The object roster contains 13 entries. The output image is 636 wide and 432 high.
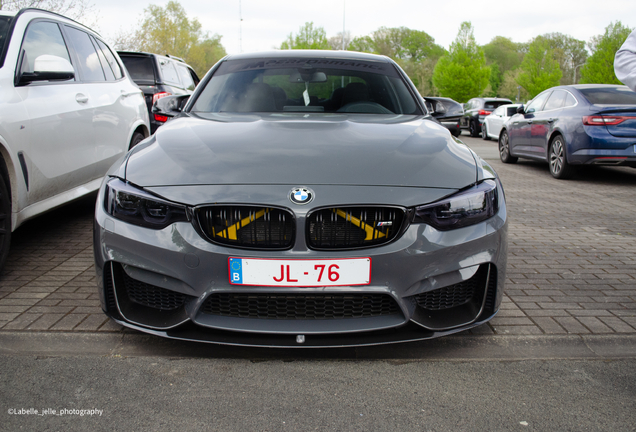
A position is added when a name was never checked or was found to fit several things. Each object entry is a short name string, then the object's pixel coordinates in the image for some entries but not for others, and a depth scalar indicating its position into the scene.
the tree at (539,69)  41.88
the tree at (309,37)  58.47
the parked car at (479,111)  19.52
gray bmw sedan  2.14
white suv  3.36
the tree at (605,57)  31.00
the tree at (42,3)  14.70
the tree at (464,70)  42.03
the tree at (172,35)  48.73
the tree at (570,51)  60.00
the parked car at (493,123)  15.86
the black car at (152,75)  8.25
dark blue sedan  7.67
